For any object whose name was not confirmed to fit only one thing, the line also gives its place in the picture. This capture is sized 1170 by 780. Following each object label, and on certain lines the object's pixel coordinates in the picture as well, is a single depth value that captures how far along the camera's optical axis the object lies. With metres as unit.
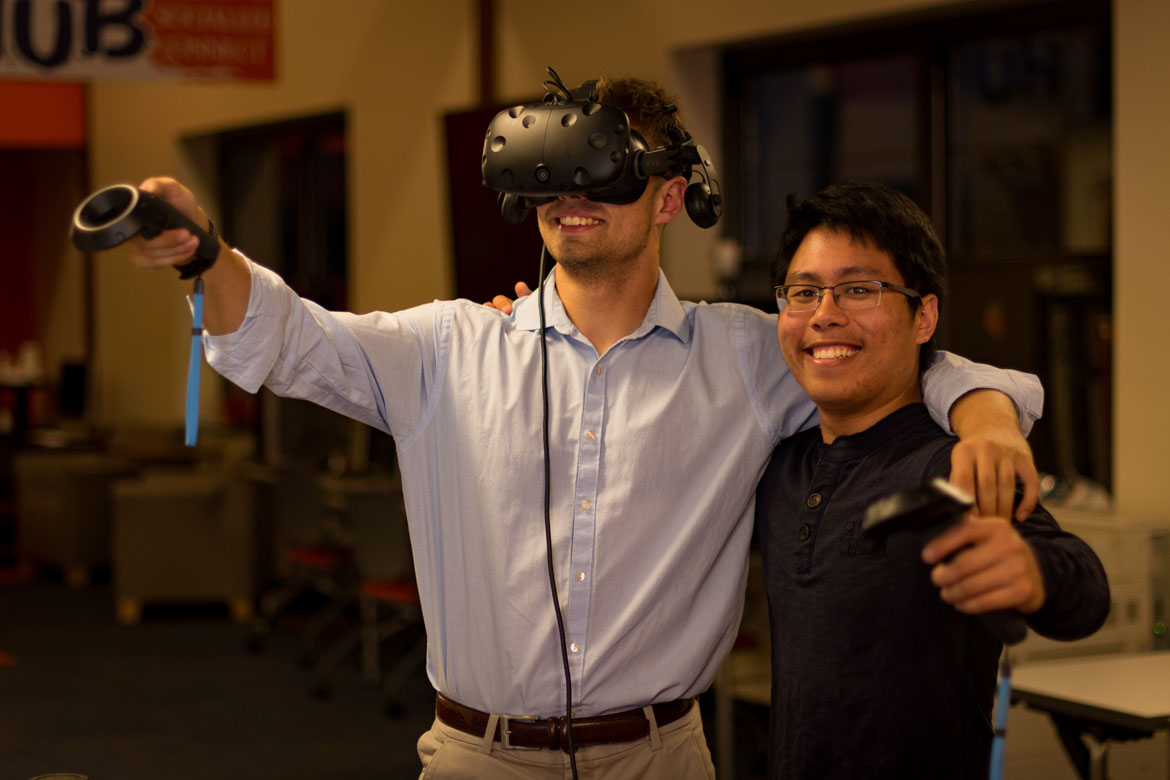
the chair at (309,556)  5.86
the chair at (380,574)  5.14
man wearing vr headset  1.76
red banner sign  5.15
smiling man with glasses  1.54
